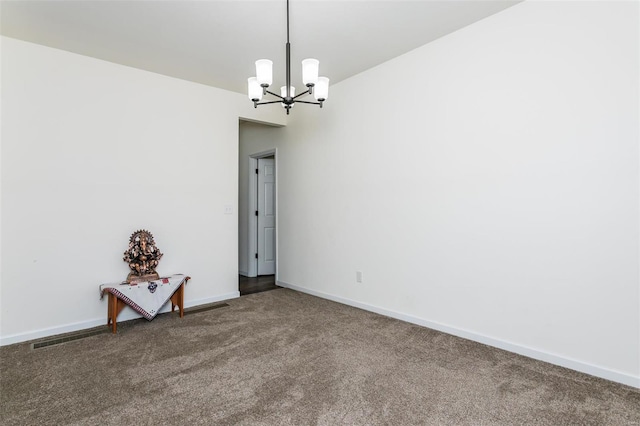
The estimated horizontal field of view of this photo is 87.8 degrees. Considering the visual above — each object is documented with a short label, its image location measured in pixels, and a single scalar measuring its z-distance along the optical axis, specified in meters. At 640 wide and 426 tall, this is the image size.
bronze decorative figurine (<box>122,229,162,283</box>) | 3.59
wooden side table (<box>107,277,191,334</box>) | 3.23
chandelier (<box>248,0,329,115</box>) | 2.28
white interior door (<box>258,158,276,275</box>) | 5.89
